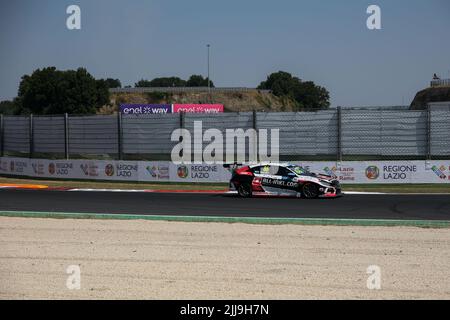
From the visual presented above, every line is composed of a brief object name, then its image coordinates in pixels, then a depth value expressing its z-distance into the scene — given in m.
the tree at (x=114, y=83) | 162.75
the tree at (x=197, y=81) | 163.38
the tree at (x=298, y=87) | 156.00
